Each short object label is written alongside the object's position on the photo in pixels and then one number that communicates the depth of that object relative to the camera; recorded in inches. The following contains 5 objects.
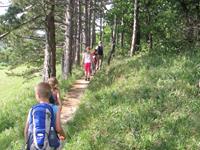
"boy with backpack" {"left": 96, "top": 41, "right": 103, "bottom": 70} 644.9
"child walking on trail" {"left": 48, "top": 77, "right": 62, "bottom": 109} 246.3
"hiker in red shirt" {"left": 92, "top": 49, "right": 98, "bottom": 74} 646.4
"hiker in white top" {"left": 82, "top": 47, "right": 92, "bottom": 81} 561.8
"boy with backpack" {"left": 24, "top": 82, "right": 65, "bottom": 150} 175.3
